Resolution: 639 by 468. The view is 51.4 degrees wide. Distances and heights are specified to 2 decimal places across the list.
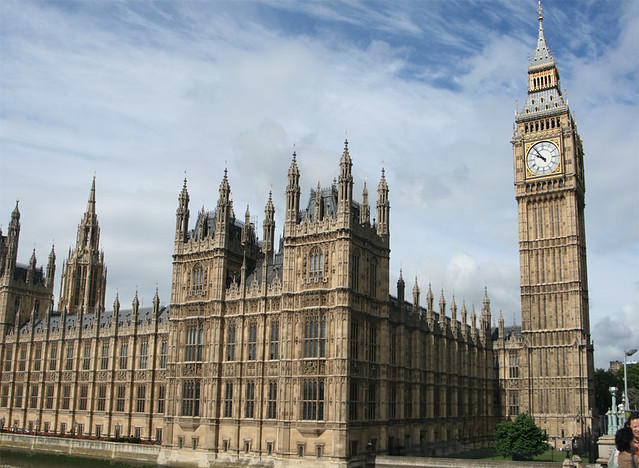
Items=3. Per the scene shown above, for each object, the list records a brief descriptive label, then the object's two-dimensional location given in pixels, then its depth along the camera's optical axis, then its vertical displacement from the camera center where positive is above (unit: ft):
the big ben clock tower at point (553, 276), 296.51 +47.33
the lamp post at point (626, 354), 145.23 +5.71
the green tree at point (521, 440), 218.59 -20.08
